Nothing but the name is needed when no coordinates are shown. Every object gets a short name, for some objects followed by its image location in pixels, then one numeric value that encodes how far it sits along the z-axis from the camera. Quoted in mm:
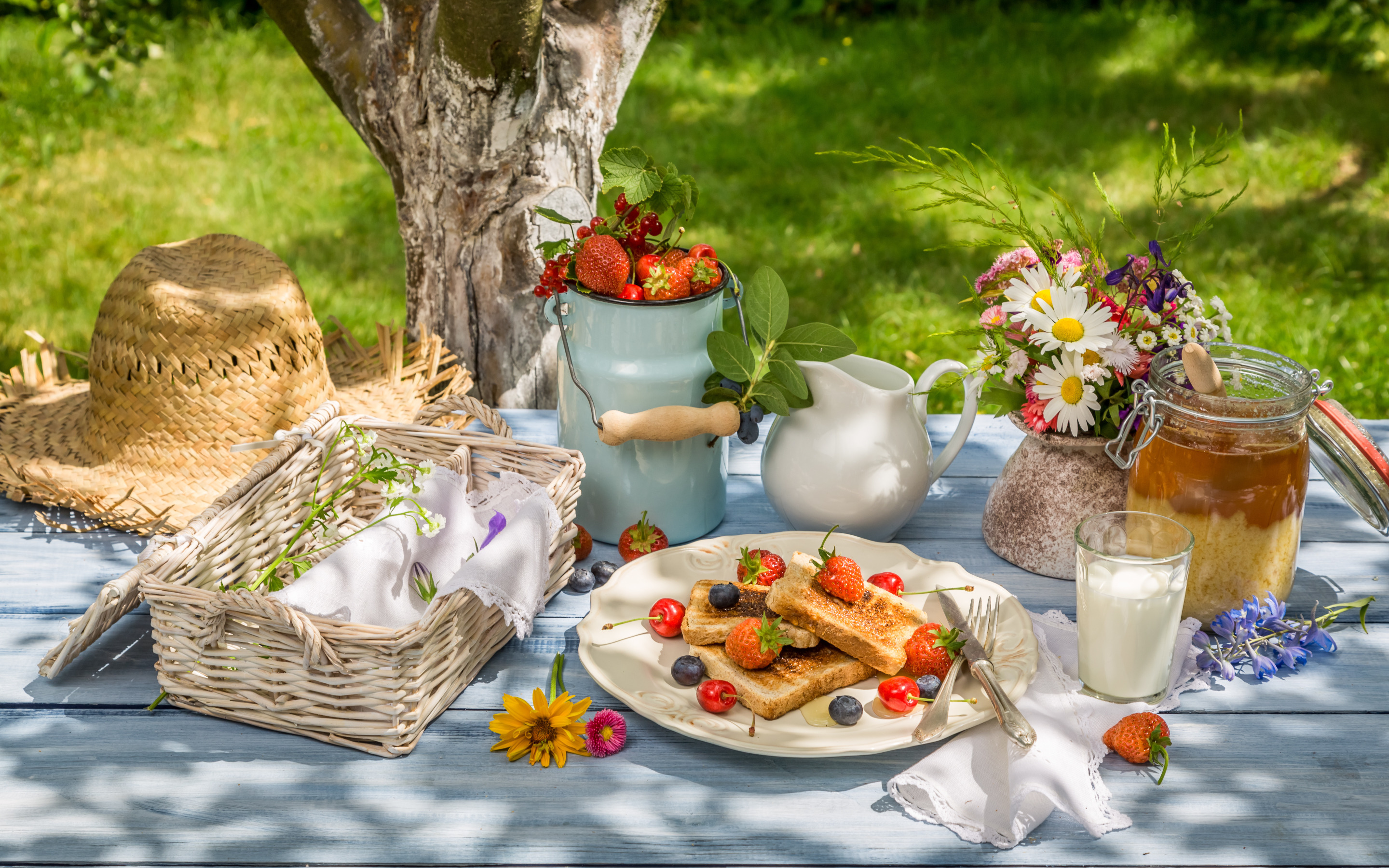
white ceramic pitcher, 1563
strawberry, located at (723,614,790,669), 1275
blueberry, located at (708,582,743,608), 1358
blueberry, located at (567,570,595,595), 1538
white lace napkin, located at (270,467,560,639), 1330
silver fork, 1209
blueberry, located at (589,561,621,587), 1559
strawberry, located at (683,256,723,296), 1555
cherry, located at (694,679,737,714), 1255
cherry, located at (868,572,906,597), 1430
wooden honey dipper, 1299
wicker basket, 1186
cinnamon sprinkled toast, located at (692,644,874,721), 1255
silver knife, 1189
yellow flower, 1230
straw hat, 1664
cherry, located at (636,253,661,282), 1544
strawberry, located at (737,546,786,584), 1413
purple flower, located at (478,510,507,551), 1507
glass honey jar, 1320
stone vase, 1514
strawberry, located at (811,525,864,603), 1323
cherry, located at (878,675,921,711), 1261
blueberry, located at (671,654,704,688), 1296
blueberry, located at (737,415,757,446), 1575
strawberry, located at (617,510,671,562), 1583
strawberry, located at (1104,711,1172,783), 1208
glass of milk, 1244
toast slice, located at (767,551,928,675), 1296
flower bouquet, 1412
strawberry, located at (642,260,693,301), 1533
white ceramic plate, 1221
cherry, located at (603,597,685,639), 1378
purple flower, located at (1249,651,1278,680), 1359
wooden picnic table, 1116
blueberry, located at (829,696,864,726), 1245
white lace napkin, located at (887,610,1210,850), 1134
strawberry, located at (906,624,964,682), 1302
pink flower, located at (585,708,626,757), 1227
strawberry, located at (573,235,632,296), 1523
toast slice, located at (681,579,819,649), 1315
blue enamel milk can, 1543
